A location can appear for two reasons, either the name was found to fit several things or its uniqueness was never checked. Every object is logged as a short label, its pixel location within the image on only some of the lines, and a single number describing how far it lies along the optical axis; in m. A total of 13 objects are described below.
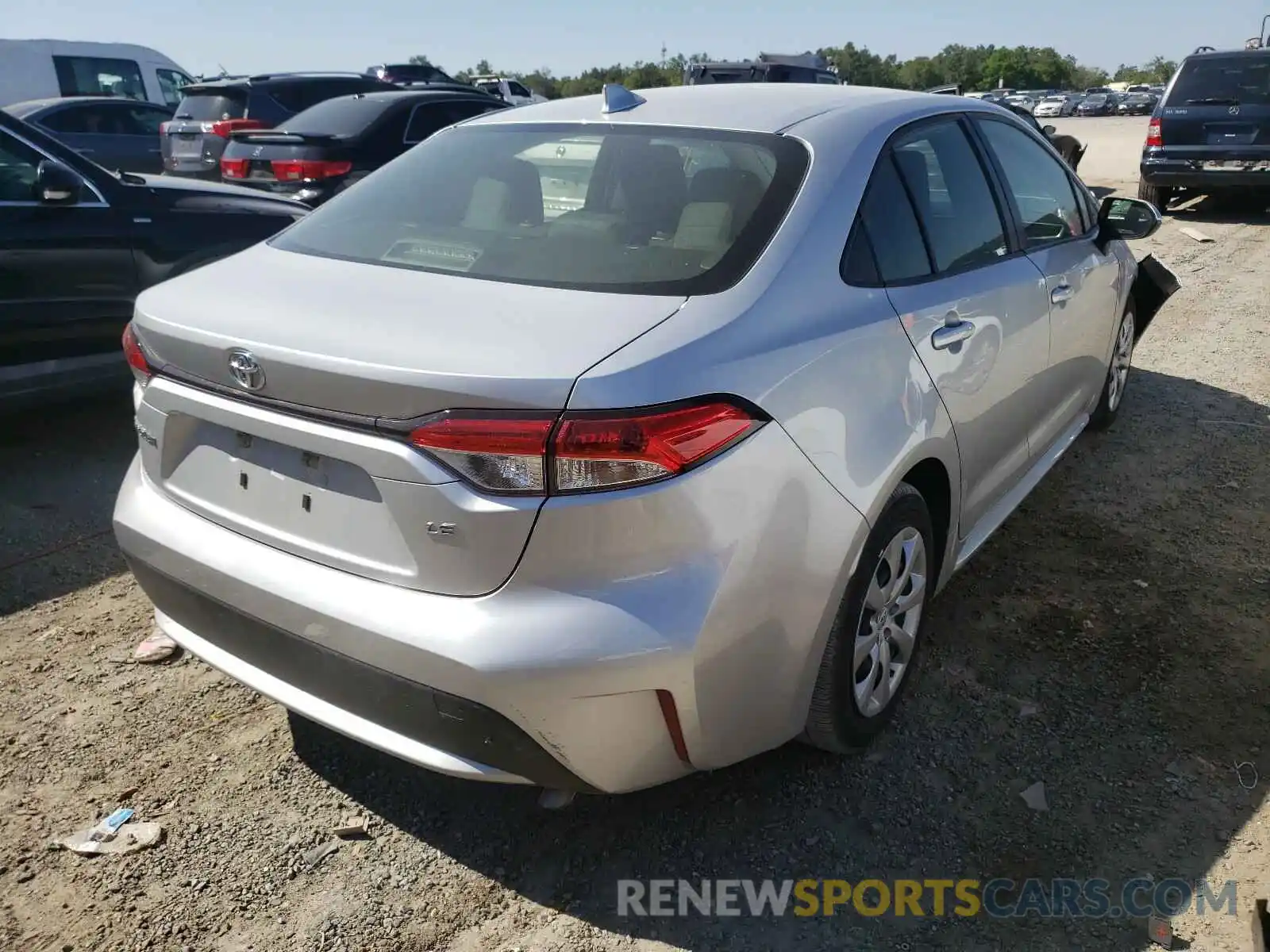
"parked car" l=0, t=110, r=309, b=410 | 4.54
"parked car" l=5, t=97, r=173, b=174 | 12.45
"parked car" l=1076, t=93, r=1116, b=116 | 55.50
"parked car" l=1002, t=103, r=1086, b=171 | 12.60
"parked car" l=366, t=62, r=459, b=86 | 22.31
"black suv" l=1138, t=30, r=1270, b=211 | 11.27
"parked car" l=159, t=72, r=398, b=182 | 10.55
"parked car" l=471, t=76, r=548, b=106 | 20.21
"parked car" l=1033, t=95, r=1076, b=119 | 56.66
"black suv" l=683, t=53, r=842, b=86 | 16.94
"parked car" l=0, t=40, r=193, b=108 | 16.83
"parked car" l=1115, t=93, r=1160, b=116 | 55.81
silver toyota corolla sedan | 1.89
